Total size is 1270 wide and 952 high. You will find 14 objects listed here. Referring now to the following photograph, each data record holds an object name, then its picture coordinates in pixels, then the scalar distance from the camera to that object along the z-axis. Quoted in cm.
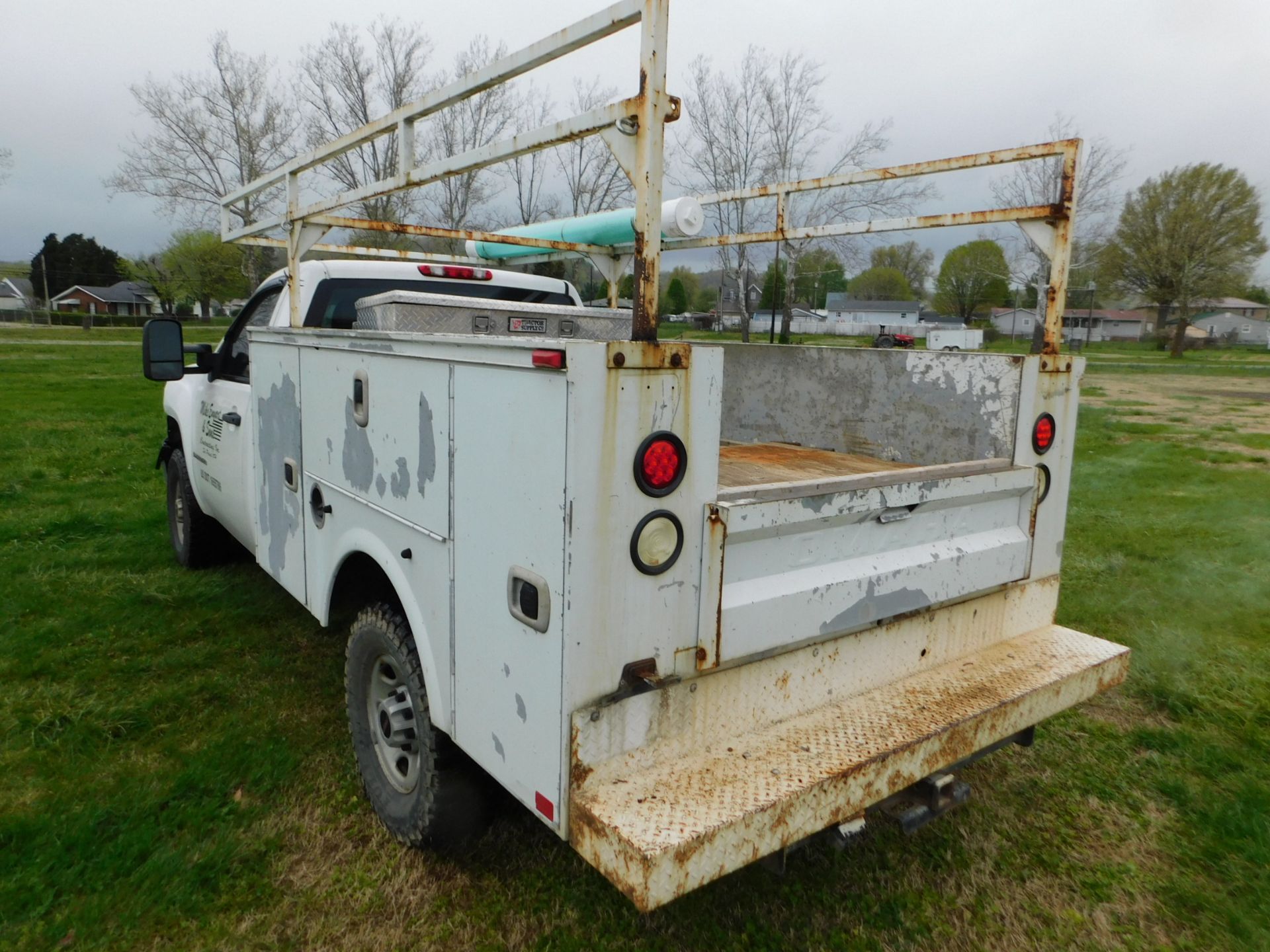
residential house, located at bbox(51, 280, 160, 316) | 8450
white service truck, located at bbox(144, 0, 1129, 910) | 191
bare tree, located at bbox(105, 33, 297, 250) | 3098
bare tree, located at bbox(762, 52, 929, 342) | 2256
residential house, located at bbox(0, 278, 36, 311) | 8650
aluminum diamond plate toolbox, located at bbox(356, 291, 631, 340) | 323
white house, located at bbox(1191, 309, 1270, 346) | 9175
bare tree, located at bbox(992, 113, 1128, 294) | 3030
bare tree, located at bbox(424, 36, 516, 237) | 2395
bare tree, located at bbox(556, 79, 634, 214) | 2339
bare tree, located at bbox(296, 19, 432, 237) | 2634
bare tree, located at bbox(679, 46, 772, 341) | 2650
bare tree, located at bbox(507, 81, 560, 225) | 2305
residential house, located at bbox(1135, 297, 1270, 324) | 10069
